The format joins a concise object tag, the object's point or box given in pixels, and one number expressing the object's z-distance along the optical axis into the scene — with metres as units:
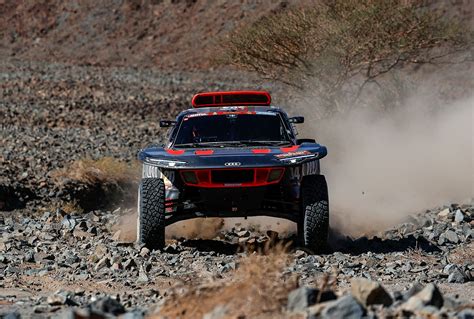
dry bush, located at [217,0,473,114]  53.03
